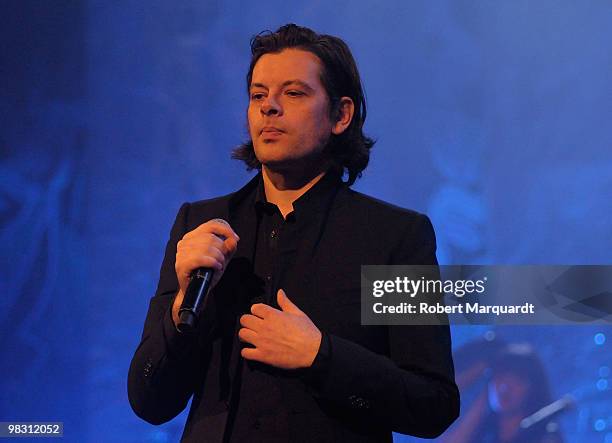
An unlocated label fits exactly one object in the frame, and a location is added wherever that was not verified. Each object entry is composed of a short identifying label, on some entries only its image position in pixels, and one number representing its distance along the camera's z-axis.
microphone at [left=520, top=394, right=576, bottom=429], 4.27
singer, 2.58
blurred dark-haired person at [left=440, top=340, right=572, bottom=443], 4.29
